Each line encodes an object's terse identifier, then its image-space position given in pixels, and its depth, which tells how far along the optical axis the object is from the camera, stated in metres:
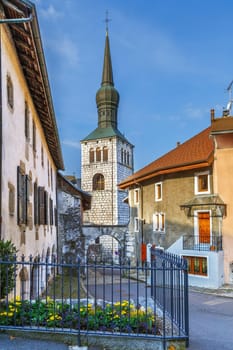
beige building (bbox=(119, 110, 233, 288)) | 19.03
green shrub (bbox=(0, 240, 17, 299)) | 6.46
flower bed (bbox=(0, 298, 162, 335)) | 5.98
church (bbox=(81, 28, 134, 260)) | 48.84
